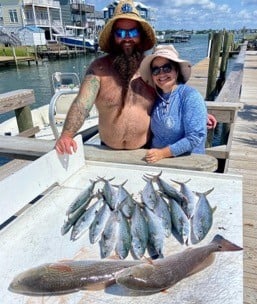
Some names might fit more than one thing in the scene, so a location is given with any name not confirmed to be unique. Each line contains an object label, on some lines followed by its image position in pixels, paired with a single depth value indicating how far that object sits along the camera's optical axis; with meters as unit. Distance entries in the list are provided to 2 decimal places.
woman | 2.34
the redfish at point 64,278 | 1.18
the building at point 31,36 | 38.35
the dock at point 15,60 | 33.04
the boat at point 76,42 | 43.44
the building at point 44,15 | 40.72
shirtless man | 2.42
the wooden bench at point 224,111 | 3.66
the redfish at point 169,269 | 1.17
